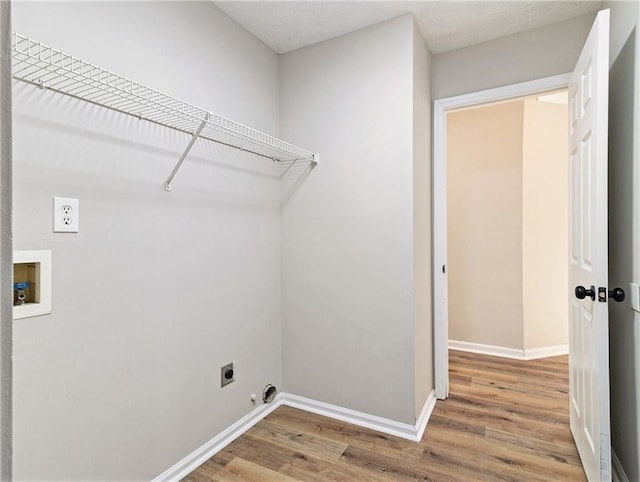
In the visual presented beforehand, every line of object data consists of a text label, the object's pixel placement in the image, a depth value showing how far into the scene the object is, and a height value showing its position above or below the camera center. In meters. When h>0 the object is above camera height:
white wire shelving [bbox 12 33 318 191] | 1.18 +0.56
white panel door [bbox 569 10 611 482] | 1.43 -0.04
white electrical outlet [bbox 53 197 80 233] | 1.25 +0.10
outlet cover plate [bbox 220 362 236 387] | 1.97 -0.72
